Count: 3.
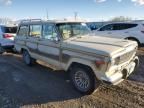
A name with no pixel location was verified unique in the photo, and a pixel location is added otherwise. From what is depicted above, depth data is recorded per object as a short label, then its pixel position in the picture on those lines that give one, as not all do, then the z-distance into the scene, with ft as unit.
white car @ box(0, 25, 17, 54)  20.47
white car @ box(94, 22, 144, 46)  21.37
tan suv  8.41
